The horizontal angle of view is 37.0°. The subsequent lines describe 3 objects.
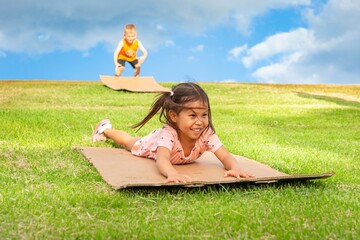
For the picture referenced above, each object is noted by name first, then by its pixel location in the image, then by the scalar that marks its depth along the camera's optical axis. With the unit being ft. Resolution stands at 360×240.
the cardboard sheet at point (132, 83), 49.69
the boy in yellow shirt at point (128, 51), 50.19
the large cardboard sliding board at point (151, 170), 11.15
